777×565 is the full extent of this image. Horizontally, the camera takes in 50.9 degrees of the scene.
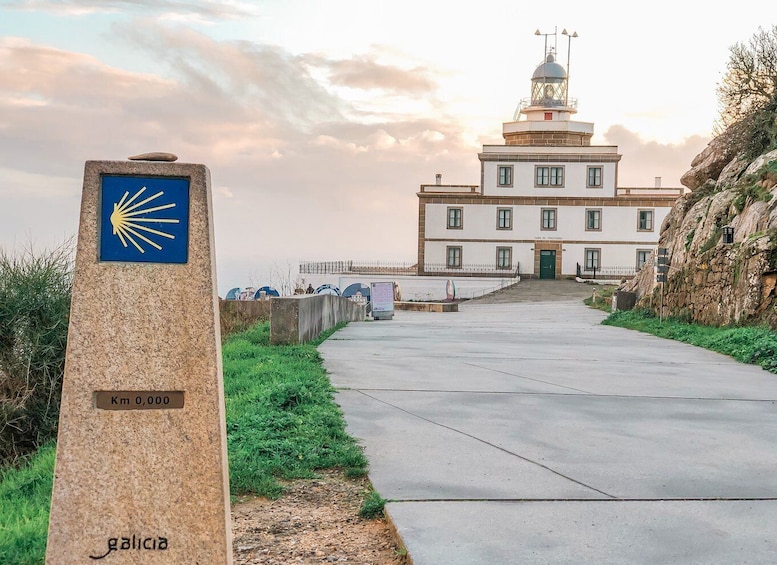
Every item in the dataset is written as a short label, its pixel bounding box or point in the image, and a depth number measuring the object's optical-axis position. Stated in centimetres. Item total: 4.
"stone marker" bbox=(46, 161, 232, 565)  307
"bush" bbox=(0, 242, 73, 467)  740
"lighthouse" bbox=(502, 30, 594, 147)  6062
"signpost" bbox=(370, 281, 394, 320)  2742
